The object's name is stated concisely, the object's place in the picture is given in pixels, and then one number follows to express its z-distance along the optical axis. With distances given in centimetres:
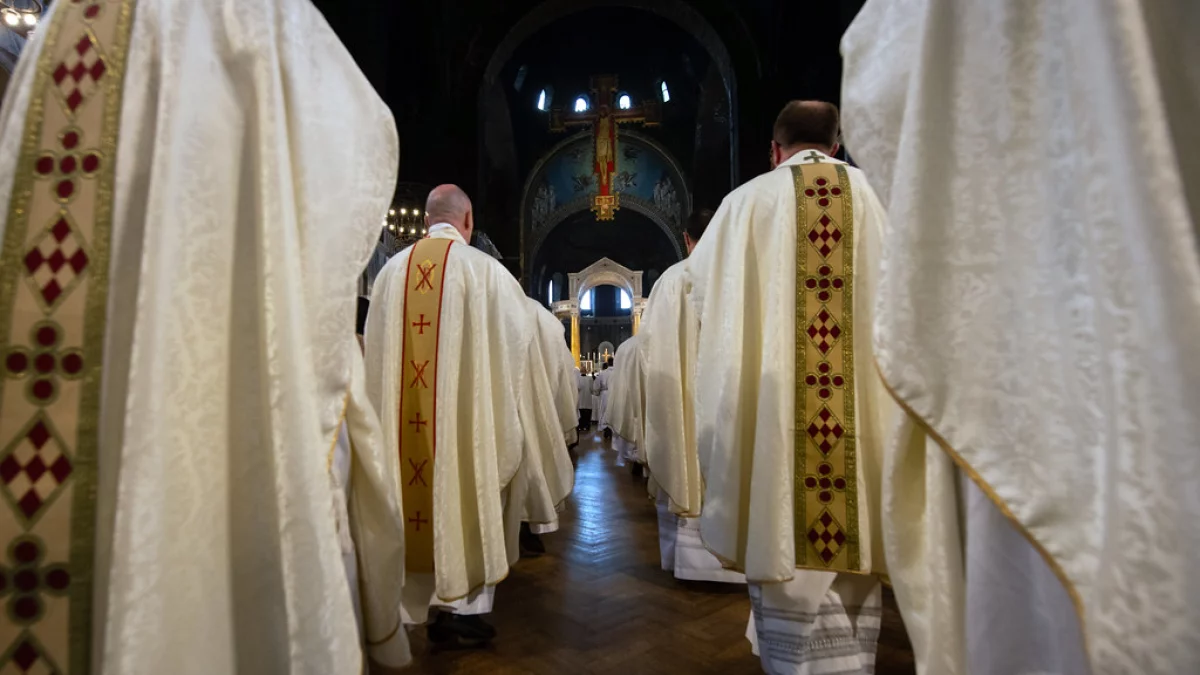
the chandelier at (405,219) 937
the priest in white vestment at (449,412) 270
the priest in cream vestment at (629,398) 561
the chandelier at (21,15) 450
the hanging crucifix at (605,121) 1864
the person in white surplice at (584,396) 1502
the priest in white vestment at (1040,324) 72
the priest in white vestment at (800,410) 201
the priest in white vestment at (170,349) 96
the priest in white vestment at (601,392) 1294
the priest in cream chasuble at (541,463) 350
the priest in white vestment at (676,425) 362
